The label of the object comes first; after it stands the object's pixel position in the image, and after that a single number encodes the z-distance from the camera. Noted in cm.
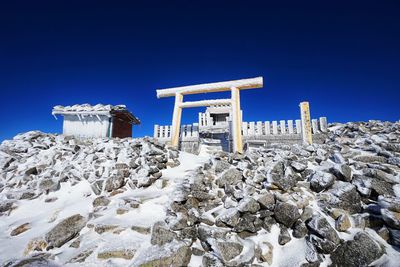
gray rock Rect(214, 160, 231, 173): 706
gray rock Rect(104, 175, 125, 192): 702
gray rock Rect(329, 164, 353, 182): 565
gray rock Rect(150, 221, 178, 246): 450
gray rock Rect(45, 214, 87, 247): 488
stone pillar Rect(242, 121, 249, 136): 1445
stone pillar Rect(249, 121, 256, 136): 1429
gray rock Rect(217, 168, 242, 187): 636
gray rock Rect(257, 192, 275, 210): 519
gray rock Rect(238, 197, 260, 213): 509
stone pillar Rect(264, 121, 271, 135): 1381
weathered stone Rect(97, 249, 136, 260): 427
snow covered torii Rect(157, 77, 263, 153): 993
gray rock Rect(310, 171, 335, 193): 552
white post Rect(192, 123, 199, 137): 1412
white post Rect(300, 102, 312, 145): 1209
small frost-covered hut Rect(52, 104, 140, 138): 1589
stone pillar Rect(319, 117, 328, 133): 1346
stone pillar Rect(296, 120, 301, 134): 1298
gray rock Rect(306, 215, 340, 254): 415
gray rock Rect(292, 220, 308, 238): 461
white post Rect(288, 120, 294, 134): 1327
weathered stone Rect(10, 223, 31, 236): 556
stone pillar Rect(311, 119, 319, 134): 1371
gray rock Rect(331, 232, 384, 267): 382
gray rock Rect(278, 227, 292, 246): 454
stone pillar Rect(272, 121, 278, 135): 1366
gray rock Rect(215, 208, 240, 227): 491
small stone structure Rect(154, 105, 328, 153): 1316
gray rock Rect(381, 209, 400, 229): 406
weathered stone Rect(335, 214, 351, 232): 442
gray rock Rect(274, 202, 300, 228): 483
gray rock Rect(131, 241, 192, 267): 392
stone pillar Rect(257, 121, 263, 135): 1407
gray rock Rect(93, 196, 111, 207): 625
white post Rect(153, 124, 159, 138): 1538
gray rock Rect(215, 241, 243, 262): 417
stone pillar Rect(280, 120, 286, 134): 1349
